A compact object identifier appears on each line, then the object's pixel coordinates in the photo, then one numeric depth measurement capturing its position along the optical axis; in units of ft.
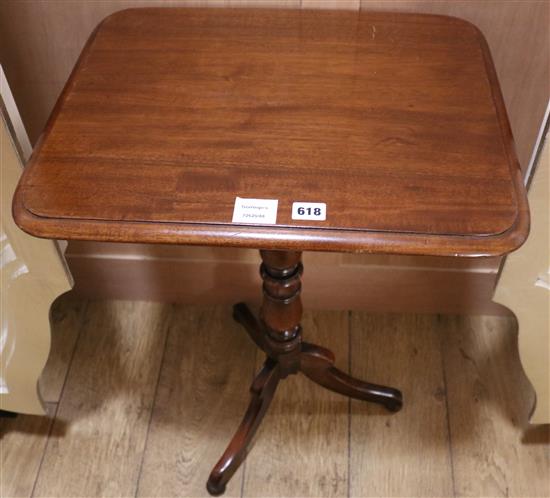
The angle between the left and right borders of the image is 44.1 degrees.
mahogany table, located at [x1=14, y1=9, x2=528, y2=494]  2.73
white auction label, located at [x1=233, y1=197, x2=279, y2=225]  2.74
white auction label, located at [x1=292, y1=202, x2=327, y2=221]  2.74
